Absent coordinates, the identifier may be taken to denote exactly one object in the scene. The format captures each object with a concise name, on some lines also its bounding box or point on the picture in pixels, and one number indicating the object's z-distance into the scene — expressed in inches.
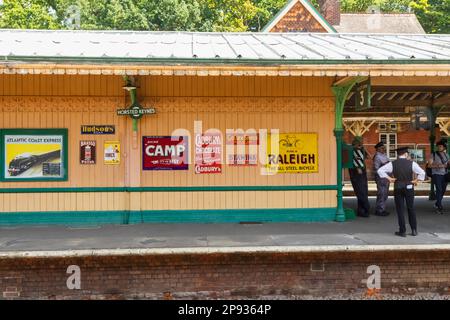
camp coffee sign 368.2
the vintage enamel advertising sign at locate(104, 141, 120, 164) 367.2
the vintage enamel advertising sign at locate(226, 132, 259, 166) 373.7
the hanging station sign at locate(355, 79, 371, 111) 331.8
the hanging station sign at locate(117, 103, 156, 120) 357.5
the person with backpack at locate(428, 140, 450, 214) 418.9
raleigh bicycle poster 376.2
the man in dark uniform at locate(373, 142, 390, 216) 408.8
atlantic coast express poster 359.6
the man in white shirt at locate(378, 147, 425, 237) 307.6
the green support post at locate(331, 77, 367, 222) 362.3
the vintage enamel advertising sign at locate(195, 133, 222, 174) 372.2
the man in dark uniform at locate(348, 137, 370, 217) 398.3
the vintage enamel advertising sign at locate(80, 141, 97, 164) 364.8
